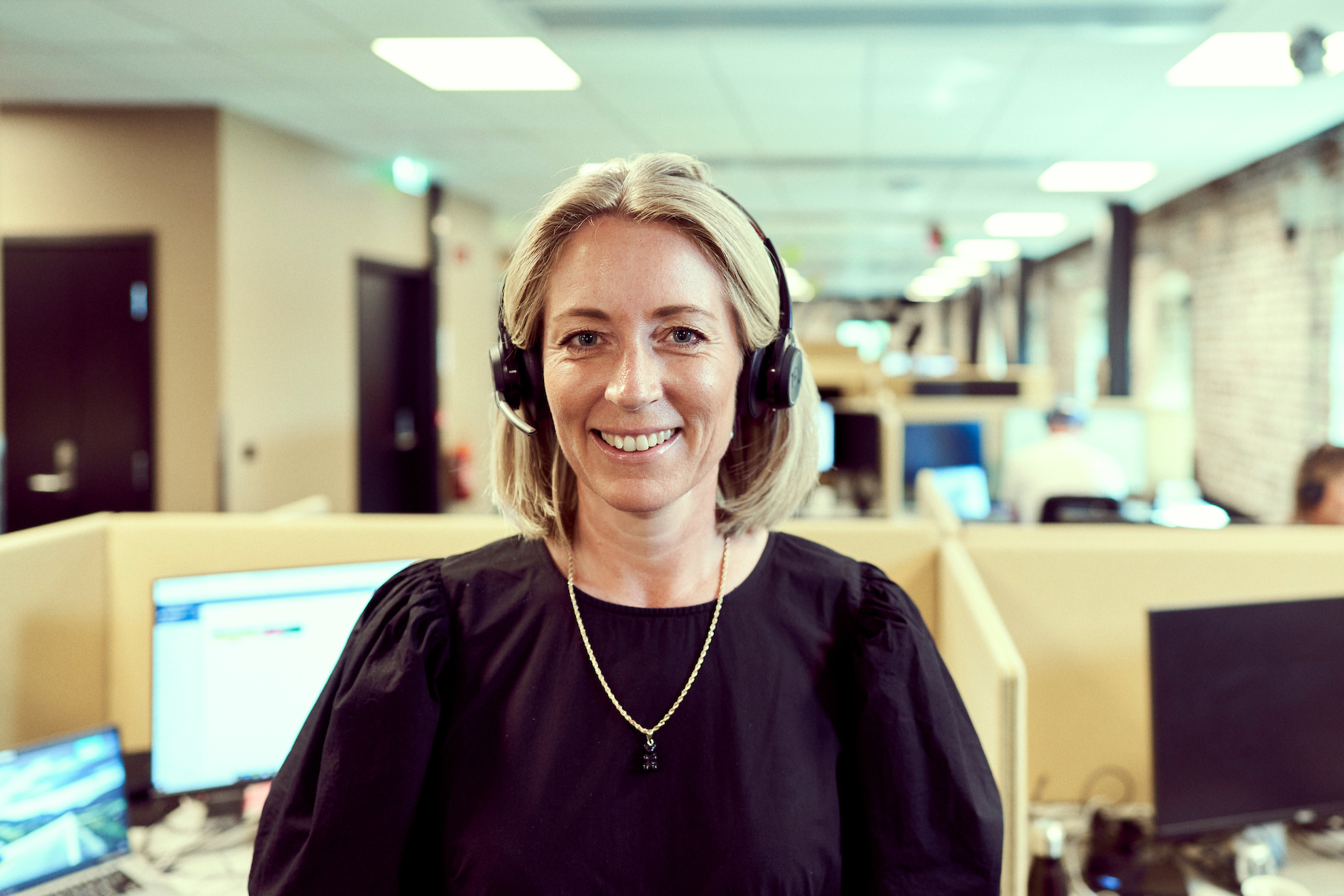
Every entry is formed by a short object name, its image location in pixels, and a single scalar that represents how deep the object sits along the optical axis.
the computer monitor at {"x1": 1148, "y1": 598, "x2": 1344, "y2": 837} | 1.51
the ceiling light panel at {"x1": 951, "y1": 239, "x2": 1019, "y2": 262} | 11.23
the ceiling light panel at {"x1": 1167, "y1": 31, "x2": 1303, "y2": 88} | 3.76
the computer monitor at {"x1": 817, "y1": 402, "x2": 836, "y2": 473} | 4.89
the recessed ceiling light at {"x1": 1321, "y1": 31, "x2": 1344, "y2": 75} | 3.74
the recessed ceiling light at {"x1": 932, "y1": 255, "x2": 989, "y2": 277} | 13.44
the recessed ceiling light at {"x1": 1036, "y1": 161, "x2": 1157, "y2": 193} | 6.38
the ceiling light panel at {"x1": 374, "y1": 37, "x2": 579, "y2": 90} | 3.83
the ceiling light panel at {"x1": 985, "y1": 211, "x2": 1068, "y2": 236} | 8.86
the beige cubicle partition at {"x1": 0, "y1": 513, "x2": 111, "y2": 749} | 1.64
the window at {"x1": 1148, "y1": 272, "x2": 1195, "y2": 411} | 8.22
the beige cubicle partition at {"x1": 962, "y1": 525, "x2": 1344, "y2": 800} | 1.63
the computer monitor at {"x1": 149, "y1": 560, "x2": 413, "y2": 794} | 1.49
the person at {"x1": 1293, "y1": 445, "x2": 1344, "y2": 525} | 2.66
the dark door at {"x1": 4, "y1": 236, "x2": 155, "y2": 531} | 4.74
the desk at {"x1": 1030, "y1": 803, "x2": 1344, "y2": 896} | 1.48
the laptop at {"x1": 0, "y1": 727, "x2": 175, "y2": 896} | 1.33
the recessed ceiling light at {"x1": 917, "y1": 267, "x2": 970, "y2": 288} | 15.41
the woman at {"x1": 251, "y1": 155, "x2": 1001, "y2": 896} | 0.89
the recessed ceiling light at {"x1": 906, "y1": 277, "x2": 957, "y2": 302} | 17.61
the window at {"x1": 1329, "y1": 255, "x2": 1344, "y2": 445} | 5.36
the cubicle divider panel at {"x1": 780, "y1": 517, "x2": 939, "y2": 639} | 1.63
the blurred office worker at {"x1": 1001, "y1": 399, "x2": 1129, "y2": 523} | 4.33
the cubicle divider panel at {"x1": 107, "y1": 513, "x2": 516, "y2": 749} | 1.70
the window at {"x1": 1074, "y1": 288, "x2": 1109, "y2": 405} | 10.98
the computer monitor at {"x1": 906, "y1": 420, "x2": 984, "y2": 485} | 4.88
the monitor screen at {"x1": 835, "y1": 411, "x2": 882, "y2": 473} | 4.87
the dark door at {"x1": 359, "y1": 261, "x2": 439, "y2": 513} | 6.46
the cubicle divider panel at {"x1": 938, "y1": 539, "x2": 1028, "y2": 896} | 1.16
